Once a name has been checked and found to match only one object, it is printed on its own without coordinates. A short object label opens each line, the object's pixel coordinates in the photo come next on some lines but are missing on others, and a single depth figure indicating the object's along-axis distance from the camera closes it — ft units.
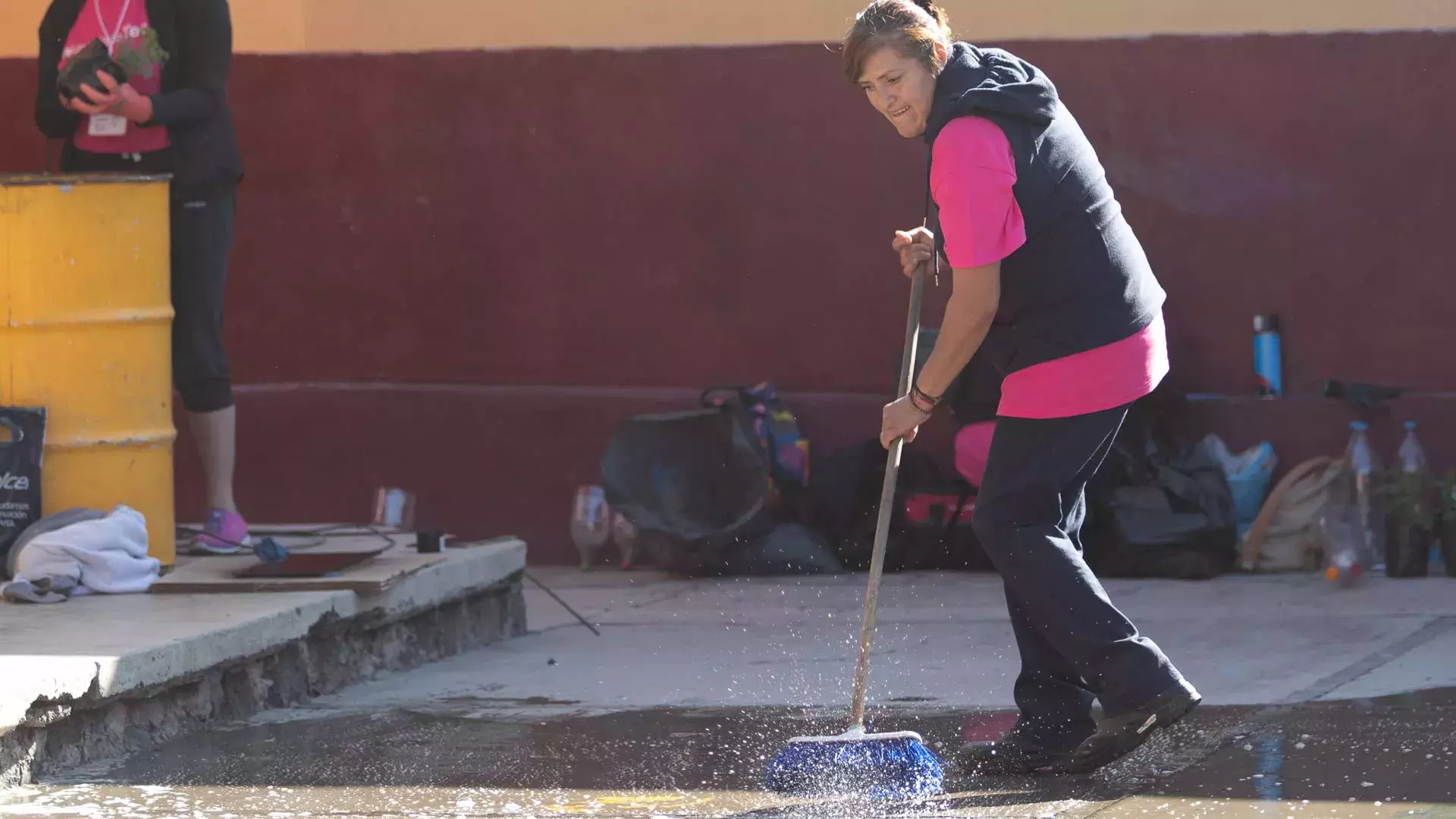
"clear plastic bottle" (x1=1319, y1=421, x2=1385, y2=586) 44.62
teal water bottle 47.62
